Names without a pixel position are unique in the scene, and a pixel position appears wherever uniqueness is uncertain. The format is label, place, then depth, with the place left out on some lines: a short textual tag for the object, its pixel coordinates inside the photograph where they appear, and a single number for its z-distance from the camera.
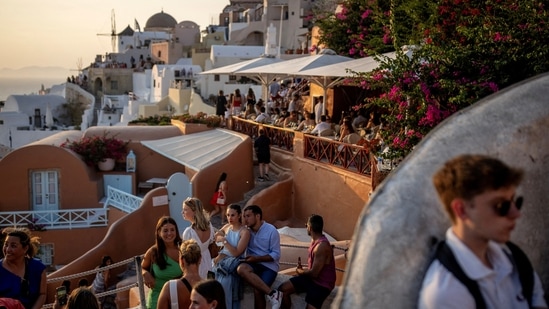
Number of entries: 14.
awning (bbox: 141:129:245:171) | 17.14
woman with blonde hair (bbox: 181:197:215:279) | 7.01
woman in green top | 6.46
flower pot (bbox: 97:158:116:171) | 19.75
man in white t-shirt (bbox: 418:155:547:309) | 2.65
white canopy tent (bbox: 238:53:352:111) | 17.12
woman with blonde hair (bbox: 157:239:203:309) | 5.45
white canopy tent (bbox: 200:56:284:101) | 21.02
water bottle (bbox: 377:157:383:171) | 11.48
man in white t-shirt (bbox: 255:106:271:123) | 18.95
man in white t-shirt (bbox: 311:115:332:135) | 14.80
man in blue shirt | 6.88
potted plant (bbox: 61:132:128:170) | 19.61
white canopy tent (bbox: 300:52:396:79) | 14.07
